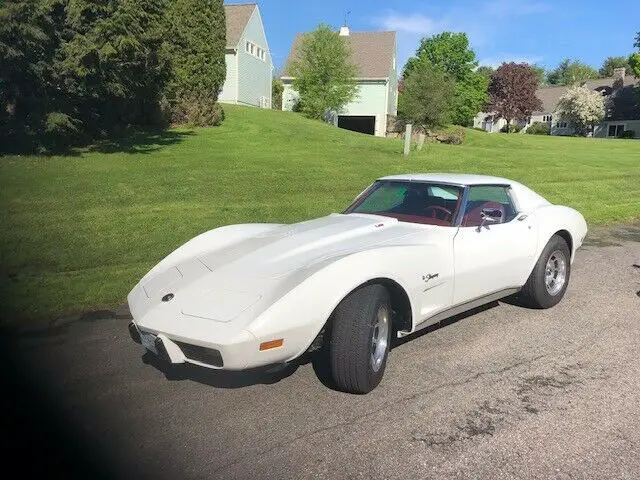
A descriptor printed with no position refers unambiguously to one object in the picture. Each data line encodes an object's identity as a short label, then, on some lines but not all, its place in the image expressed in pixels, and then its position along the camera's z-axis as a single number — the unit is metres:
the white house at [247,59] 30.17
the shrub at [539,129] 62.38
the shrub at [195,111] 19.22
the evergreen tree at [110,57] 11.47
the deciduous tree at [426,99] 33.12
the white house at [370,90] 38.12
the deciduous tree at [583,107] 62.19
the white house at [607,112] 63.06
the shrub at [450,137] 32.16
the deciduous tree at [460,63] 54.44
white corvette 3.15
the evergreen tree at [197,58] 19.05
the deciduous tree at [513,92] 65.25
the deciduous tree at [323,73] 31.34
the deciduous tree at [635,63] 61.57
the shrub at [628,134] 57.23
